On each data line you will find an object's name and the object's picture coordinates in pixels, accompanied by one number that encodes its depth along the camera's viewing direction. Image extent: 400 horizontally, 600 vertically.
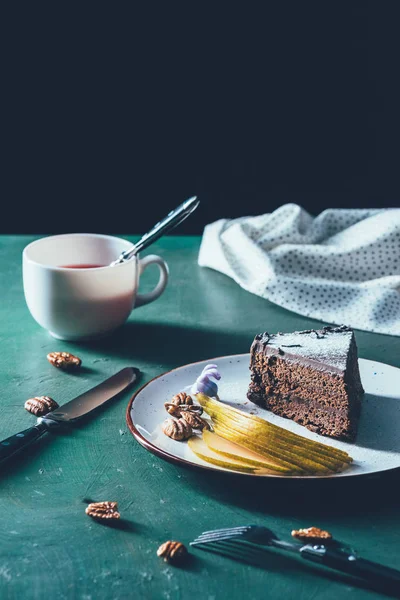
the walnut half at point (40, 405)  1.57
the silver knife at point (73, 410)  1.41
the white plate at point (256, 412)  1.37
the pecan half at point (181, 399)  1.58
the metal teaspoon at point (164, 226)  1.87
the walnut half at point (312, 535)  1.19
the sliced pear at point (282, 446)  1.33
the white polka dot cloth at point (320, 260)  2.16
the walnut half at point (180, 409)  1.52
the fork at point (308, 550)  1.09
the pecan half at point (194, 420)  1.47
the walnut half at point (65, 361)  1.77
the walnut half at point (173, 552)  1.15
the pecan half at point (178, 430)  1.44
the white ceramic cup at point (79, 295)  1.85
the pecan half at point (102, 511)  1.24
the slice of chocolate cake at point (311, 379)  1.50
